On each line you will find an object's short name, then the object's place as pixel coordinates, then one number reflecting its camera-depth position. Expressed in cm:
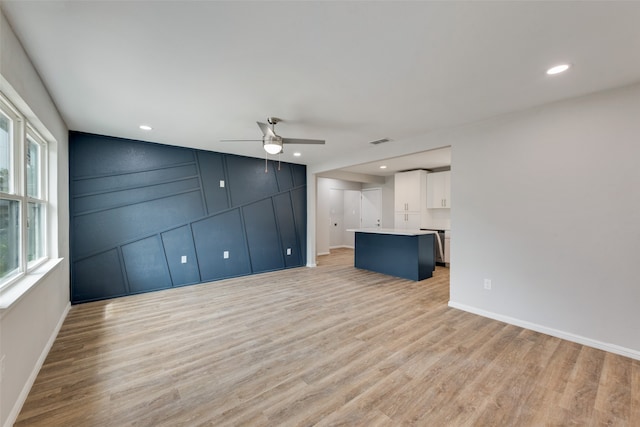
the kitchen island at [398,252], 480
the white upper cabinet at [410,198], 663
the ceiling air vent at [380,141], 410
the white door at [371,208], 860
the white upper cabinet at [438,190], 630
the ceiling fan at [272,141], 290
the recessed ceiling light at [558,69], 207
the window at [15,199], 184
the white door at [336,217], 883
